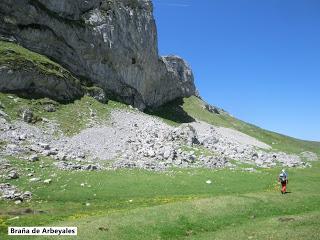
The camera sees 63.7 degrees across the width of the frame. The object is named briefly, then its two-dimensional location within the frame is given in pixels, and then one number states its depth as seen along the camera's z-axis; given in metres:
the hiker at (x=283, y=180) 32.35
